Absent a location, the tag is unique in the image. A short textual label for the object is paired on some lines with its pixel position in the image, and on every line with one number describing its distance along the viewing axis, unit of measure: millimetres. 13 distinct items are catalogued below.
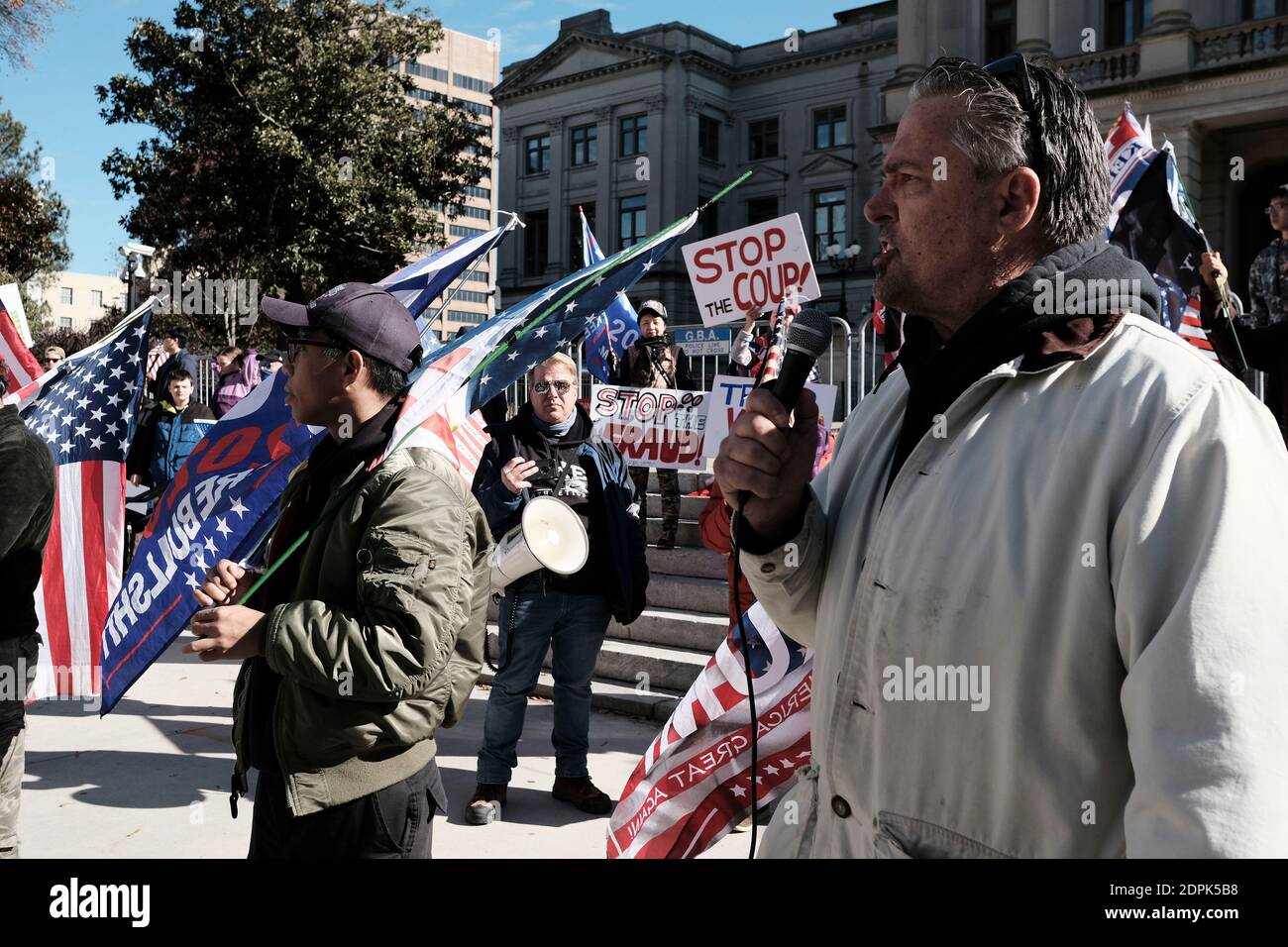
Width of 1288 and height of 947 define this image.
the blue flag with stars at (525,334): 3719
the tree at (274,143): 24391
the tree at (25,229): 22817
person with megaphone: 5672
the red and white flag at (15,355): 6730
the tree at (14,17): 16078
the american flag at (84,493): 5195
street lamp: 36844
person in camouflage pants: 10859
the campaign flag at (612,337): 11250
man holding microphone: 1254
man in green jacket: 2516
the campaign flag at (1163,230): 6676
